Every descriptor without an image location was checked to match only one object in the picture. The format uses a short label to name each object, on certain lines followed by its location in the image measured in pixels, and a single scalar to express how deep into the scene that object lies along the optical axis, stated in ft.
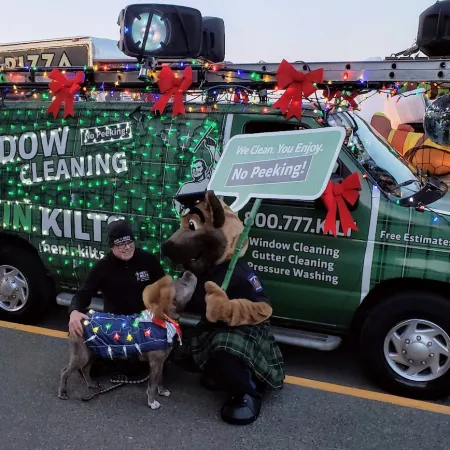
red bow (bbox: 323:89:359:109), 14.64
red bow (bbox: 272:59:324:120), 13.12
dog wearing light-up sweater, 12.07
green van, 13.11
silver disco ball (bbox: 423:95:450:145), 15.28
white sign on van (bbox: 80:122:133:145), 15.75
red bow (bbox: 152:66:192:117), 14.62
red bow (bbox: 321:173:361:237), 12.89
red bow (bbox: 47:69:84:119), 16.15
